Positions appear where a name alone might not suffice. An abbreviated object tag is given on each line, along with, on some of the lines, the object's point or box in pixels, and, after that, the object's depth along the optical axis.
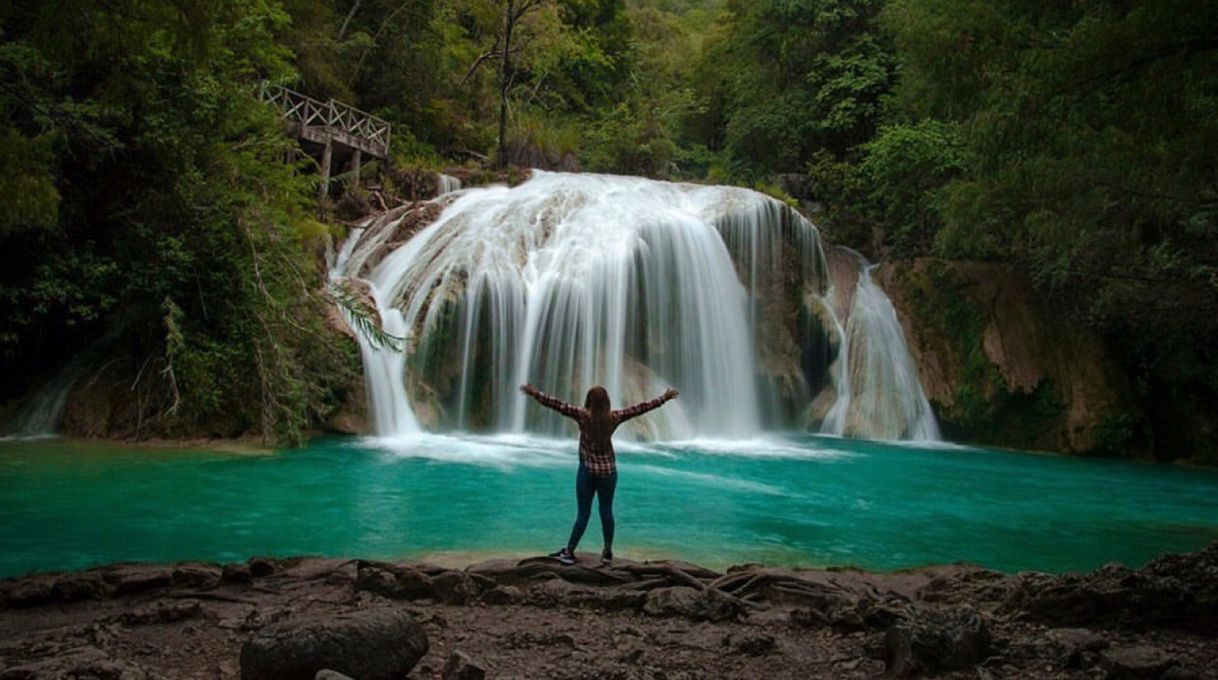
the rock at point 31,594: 5.07
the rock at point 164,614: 4.65
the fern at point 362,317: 11.57
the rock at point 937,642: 3.92
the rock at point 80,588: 5.18
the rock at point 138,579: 5.30
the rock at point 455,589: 5.26
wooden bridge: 20.95
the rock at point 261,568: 5.65
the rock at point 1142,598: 4.62
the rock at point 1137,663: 3.73
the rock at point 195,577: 5.37
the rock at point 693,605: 5.05
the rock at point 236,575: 5.48
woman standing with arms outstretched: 6.01
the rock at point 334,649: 3.62
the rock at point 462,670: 3.67
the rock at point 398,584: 5.29
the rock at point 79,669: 3.58
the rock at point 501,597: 5.29
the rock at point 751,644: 4.45
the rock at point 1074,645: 4.01
